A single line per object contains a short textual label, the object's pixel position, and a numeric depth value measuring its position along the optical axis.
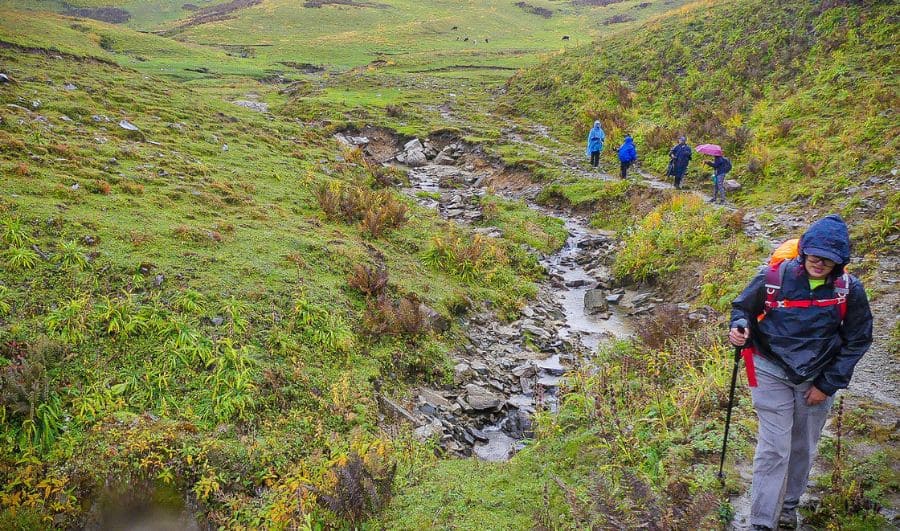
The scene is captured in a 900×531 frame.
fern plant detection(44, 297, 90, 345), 7.44
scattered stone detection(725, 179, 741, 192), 17.62
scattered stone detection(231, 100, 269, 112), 32.41
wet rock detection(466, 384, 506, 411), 9.35
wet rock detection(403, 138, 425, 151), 27.93
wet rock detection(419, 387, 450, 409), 9.23
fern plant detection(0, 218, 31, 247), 8.69
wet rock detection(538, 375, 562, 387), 10.16
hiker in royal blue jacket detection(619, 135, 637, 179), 20.50
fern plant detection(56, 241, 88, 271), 8.70
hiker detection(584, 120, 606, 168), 22.75
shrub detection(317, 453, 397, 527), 5.86
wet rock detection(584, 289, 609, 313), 13.50
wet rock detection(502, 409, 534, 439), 8.84
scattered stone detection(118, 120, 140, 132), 16.58
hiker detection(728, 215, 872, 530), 4.41
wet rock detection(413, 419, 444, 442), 8.02
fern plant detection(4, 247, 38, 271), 8.28
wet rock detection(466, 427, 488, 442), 8.67
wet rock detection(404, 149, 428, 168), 27.00
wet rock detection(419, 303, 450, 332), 11.12
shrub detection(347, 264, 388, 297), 10.91
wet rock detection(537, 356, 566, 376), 10.70
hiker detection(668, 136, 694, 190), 18.45
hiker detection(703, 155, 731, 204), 17.19
